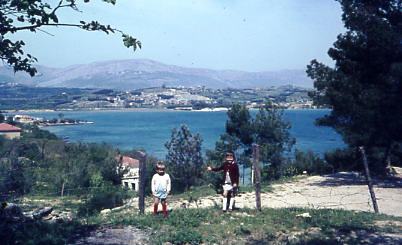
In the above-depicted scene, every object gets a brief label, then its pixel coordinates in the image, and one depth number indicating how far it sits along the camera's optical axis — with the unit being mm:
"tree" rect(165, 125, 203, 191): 30047
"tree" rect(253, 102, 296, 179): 32219
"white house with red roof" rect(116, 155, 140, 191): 36212
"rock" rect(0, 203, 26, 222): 7764
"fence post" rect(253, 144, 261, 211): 9609
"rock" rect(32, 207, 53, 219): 9636
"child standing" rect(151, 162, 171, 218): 9539
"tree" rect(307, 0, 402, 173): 15516
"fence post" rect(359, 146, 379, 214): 10391
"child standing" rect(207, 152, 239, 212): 9672
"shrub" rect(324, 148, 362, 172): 23448
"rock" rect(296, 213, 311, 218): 8977
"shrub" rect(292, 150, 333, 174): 25612
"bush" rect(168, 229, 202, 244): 7336
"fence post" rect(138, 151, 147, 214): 9516
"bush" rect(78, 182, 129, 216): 14708
